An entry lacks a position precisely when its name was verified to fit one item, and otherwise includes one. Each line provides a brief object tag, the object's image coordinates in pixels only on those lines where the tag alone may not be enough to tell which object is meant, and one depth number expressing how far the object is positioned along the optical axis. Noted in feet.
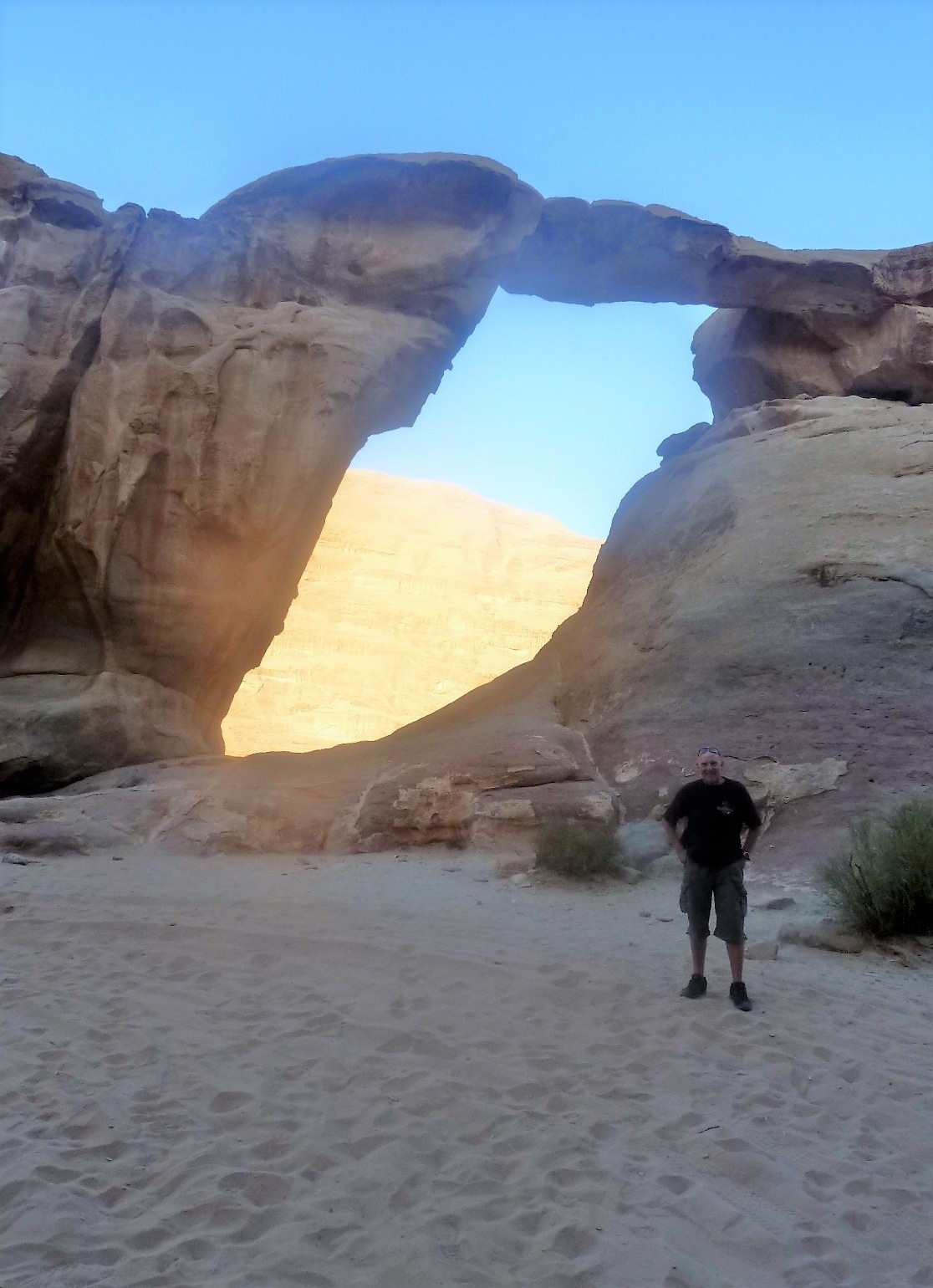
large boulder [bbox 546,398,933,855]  30.89
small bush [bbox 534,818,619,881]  27.02
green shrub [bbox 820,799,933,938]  20.16
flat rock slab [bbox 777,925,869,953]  20.02
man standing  17.13
